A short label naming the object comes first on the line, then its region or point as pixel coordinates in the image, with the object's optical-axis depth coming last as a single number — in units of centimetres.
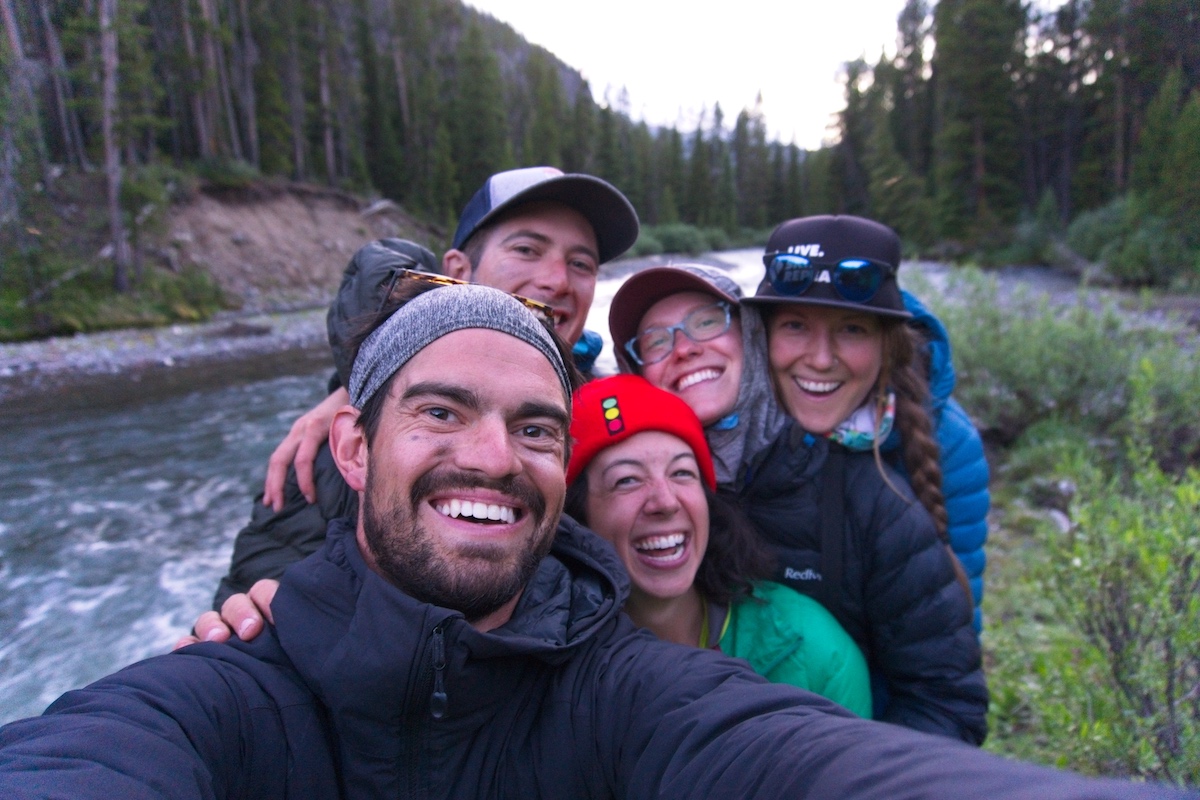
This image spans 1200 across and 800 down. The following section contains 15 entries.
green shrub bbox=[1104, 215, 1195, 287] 2216
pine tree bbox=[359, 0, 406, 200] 4466
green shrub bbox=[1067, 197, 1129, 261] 2686
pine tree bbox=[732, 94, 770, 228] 6550
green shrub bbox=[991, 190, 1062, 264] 3061
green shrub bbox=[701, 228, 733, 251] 4678
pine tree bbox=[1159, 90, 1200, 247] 2225
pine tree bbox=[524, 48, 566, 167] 4809
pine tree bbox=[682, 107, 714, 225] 5766
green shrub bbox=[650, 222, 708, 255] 3931
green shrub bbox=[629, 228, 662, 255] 2327
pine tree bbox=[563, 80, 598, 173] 5062
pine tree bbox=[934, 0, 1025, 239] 3362
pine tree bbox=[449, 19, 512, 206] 4622
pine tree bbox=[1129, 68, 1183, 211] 2523
